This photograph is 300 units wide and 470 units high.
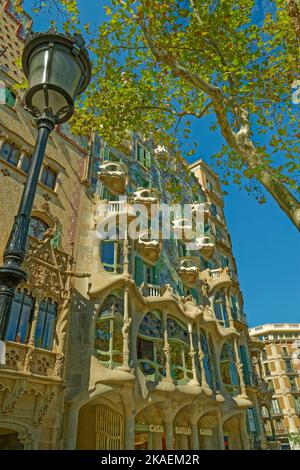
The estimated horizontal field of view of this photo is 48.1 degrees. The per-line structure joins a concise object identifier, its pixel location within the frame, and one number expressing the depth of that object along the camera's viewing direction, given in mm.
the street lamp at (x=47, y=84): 3316
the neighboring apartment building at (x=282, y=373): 45625
